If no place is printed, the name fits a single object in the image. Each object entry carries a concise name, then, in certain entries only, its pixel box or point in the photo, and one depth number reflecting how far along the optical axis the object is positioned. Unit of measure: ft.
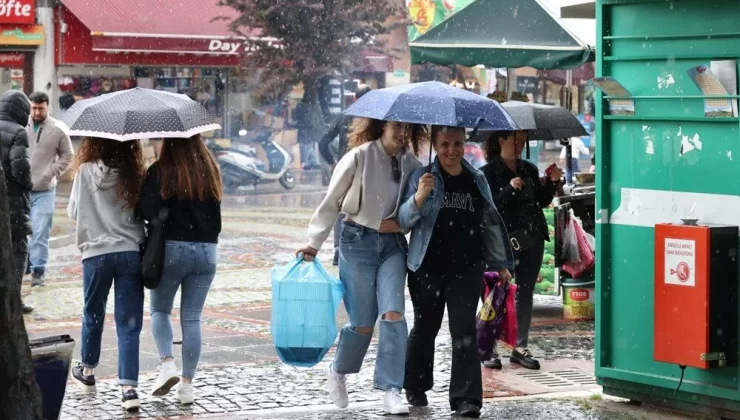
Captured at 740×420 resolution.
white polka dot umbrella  24.48
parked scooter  89.20
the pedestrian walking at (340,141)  44.32
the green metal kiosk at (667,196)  23.34
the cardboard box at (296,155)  105.60
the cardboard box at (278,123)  109.64
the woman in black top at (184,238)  24.84
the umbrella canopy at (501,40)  37.52
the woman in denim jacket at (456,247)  24.34
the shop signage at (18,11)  93.20
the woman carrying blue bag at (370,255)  24.36
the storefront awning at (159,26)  95.35
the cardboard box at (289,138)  108.17
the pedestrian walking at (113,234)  24.99
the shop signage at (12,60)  94.27
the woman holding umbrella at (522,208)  29.86
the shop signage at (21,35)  93.71
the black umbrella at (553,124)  34.04
